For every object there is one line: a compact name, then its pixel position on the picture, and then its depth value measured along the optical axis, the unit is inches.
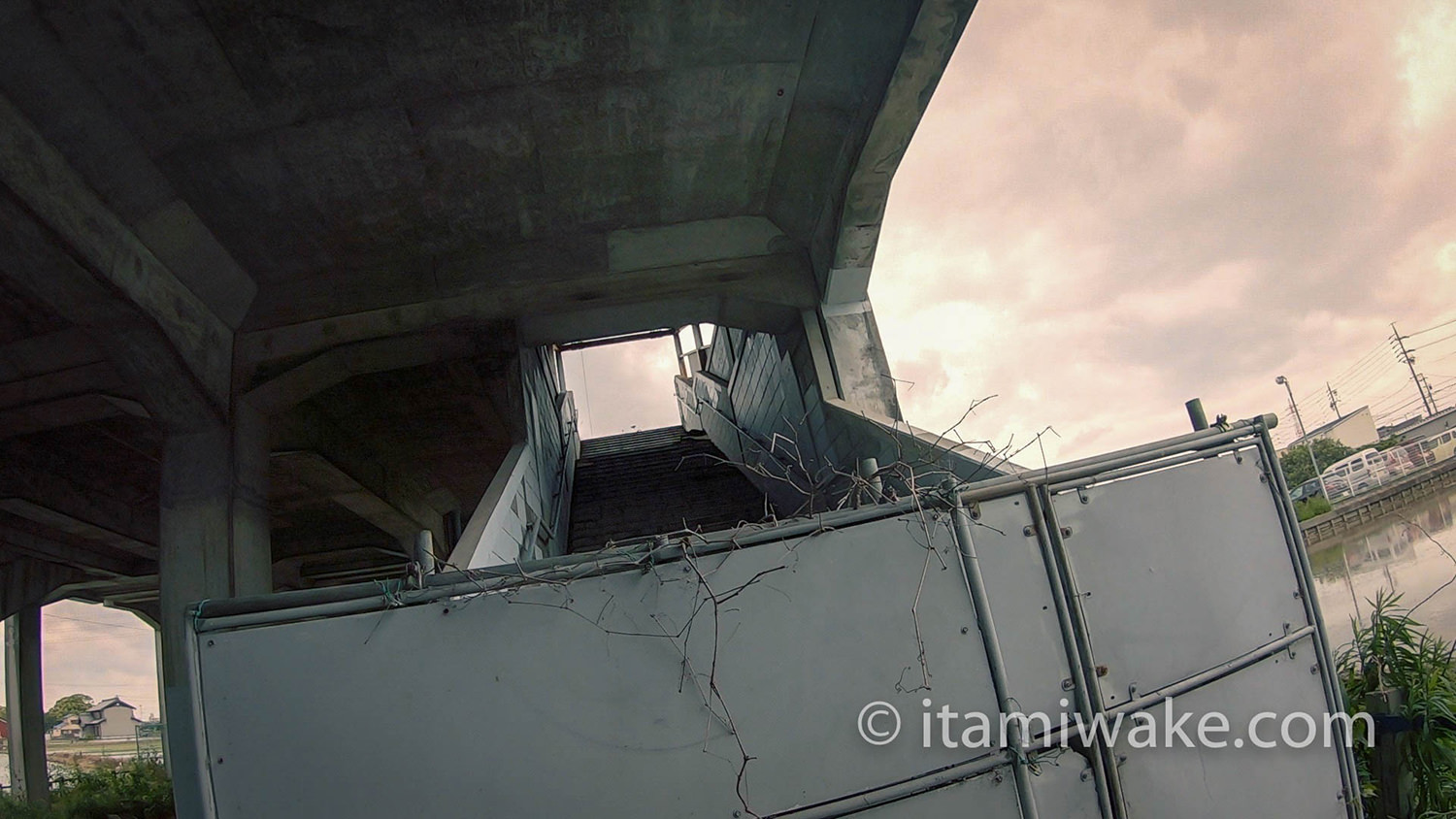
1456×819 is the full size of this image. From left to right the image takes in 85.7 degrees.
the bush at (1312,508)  759.1
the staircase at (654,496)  387.9
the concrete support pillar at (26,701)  644.1
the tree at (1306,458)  1556.3
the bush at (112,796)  566.9
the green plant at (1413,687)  189.9
